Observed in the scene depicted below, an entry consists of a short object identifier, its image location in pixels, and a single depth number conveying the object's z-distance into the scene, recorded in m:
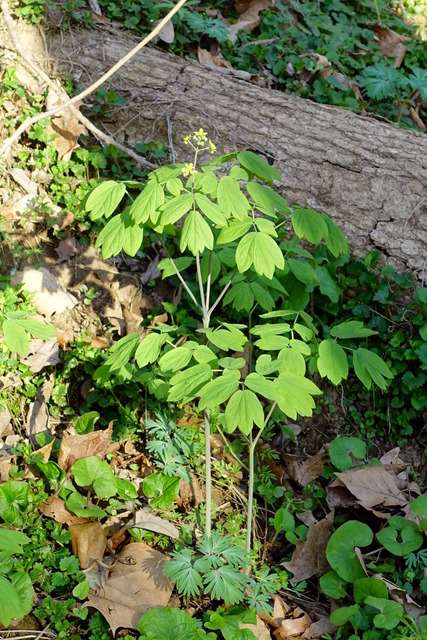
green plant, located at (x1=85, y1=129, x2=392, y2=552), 2.05
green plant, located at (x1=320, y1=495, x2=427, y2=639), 2.41
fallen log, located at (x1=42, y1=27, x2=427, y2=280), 3.45
